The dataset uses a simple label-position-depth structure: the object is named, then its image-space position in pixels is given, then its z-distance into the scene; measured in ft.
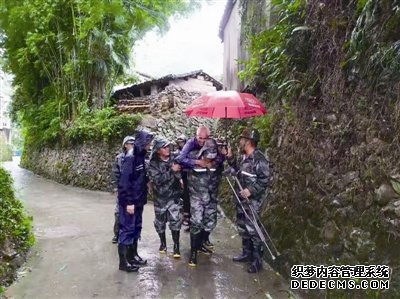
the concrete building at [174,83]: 51.85
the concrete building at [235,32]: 25.94
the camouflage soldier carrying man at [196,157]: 16.01
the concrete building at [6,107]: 64.90
